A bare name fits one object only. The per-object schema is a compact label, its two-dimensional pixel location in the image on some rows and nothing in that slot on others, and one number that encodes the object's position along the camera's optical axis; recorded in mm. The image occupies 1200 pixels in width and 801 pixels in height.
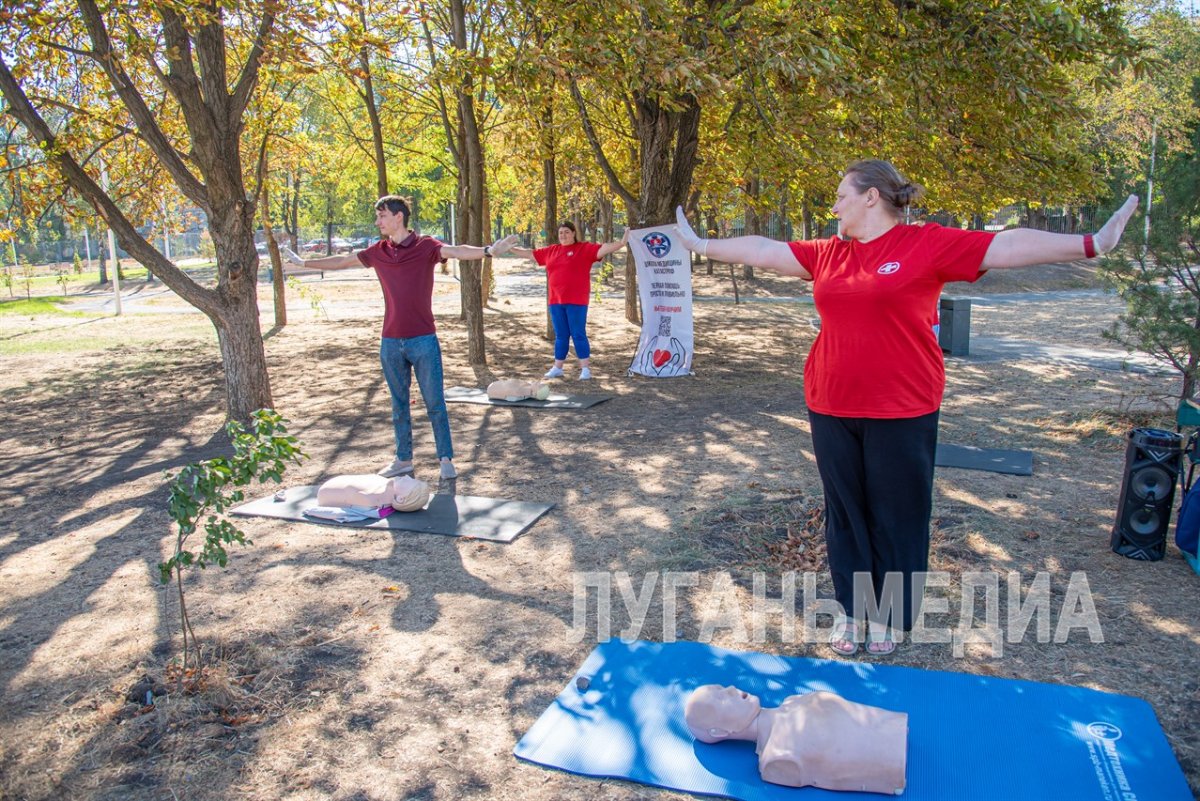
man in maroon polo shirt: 6332
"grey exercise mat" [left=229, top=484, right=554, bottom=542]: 5637
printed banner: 11156
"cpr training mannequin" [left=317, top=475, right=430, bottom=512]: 5949
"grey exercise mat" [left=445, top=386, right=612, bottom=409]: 9773
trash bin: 13242
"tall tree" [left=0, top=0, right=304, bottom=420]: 7754
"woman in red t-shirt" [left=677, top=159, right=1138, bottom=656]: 3326
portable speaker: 4777
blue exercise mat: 2922
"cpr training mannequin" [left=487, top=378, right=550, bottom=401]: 9875
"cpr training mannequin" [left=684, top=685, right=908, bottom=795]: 2881
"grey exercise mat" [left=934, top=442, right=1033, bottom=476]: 6781
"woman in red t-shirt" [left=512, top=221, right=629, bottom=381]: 10586
